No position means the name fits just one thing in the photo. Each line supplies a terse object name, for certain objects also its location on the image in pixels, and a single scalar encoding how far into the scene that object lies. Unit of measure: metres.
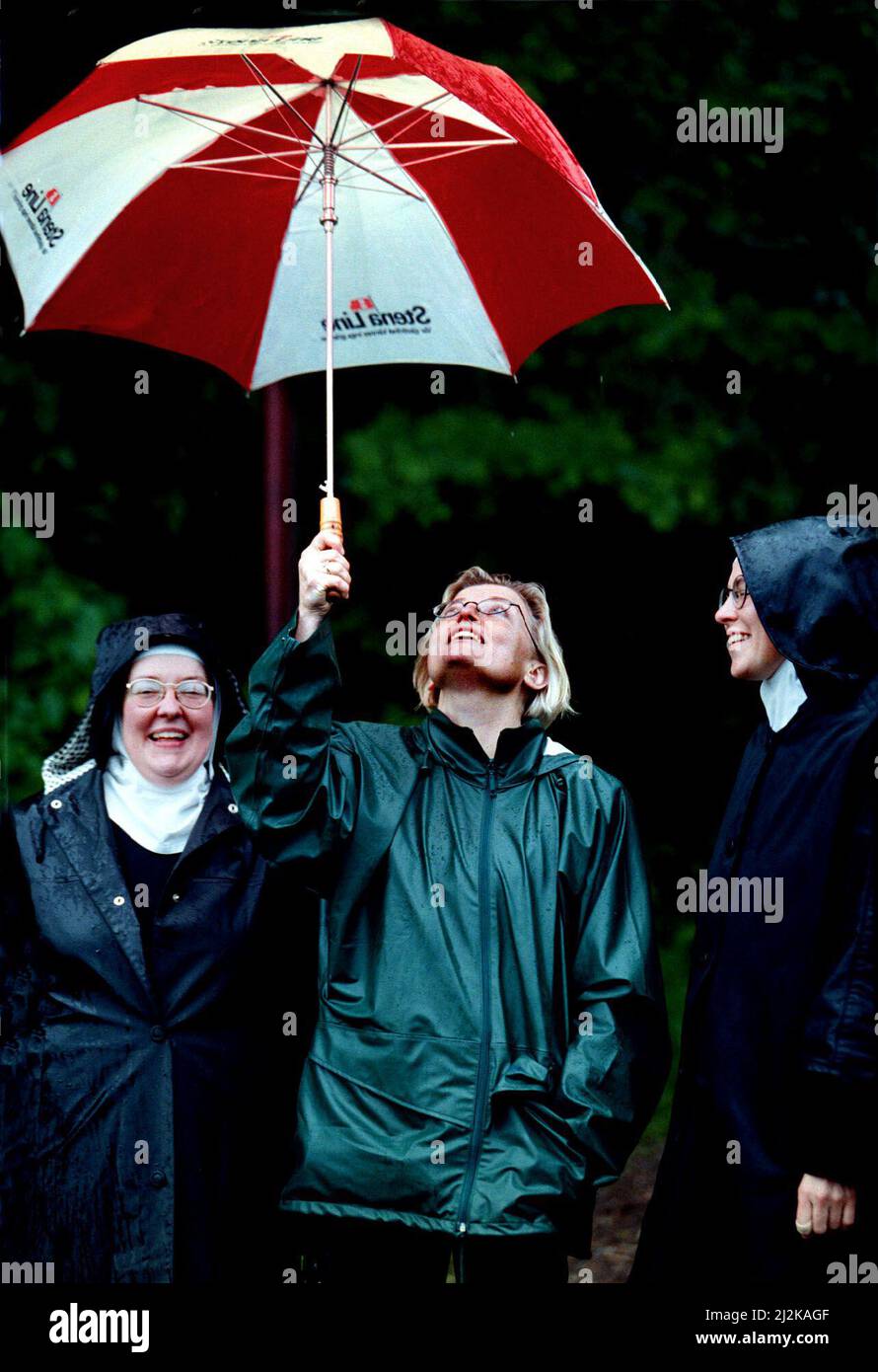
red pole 10.42
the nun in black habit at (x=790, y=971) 6.89
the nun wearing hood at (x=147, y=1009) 7.71
